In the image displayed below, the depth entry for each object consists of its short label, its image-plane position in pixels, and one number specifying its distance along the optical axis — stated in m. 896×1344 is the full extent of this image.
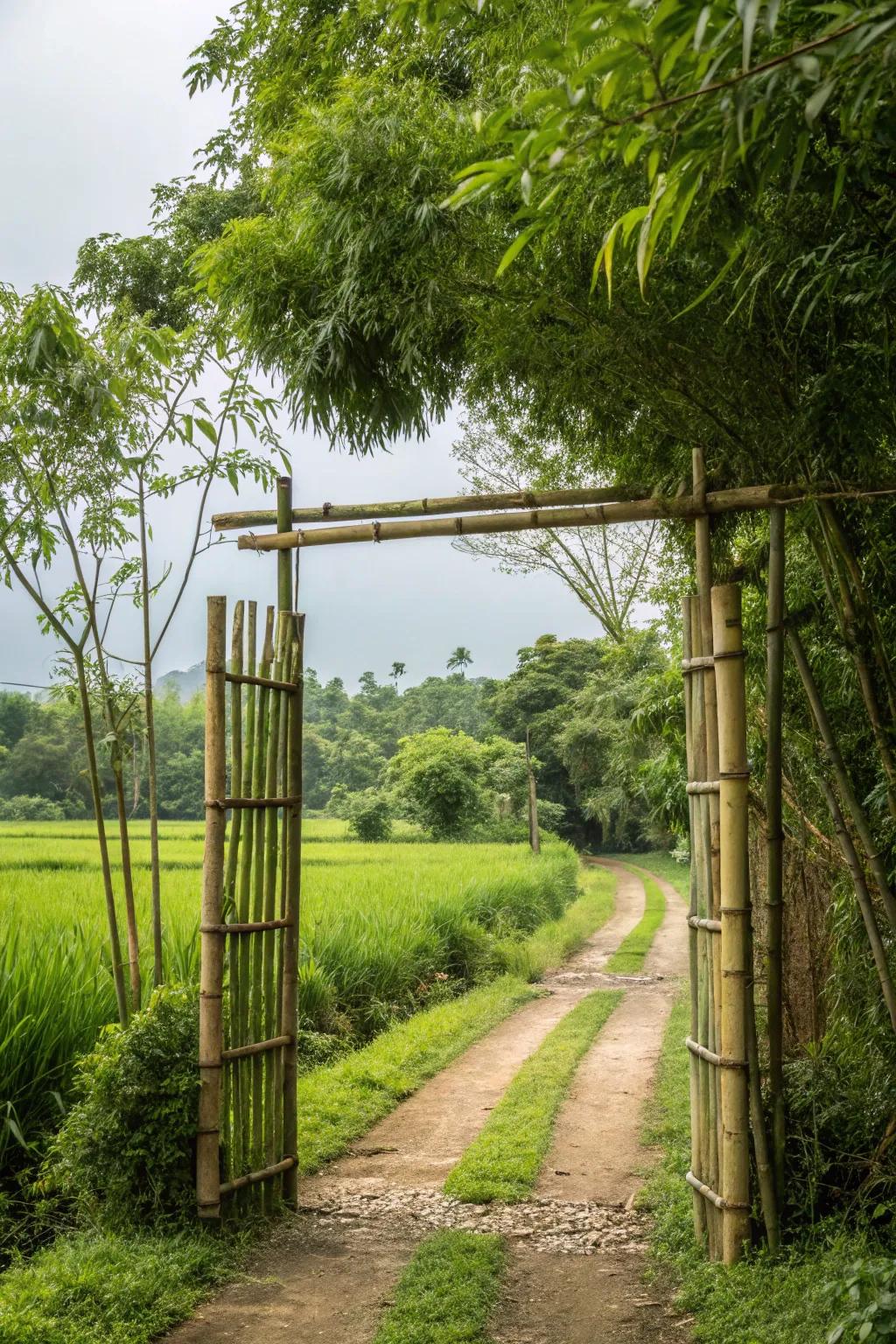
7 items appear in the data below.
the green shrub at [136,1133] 3.90
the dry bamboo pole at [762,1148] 3.52
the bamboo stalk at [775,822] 3.55
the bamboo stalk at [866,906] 3.42
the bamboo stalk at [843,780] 3.47
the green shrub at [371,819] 21.45
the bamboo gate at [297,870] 3.57
